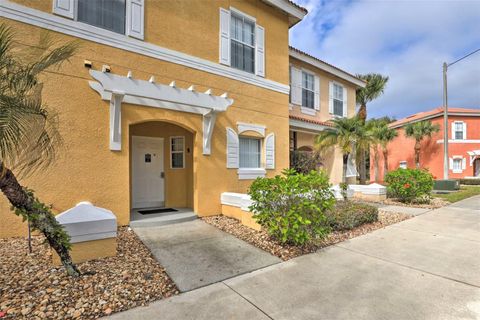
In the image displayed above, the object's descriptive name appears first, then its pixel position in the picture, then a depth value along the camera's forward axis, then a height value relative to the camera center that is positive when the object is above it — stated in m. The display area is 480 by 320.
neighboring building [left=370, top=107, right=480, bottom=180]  24.28 +1.88
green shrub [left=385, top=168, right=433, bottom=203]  10.45 -0.92
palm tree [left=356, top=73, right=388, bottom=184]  21.00 +6.24
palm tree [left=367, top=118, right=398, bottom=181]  11.45 +1.71
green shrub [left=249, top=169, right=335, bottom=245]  4.88 -0.88
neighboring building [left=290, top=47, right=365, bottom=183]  12.29 +3.42
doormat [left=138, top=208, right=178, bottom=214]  7.51 -1.53
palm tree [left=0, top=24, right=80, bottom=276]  2.92 +0.50
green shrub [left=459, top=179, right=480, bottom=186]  21.97 -1.73
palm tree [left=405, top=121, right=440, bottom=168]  23.88 +3.11
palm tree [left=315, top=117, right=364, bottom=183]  11.07 +1.26
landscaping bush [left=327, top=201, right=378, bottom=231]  6.54 -1.48
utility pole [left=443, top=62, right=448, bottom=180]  16.66 +2.46
